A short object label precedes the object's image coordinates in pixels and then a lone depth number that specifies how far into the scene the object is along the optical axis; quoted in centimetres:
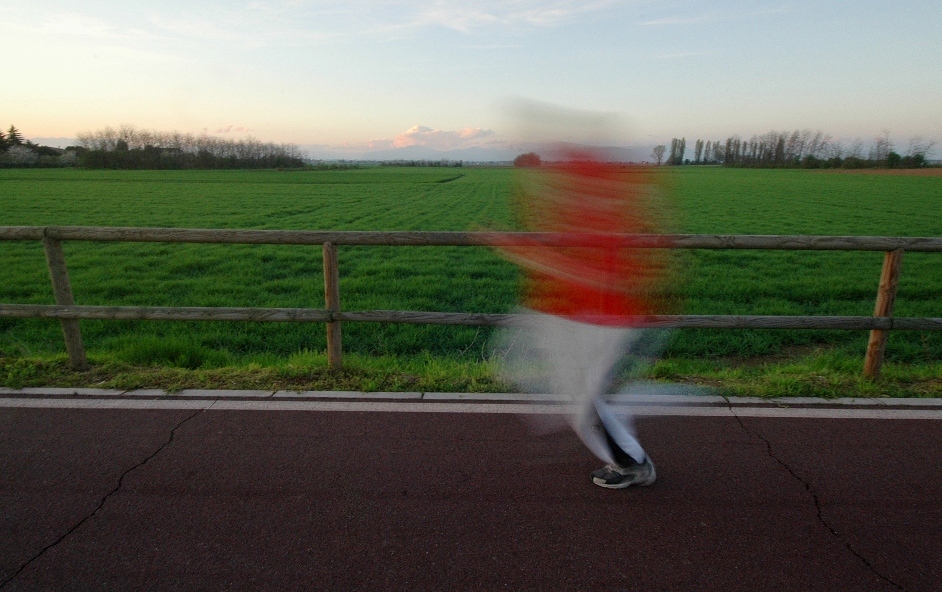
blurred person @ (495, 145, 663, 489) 249
